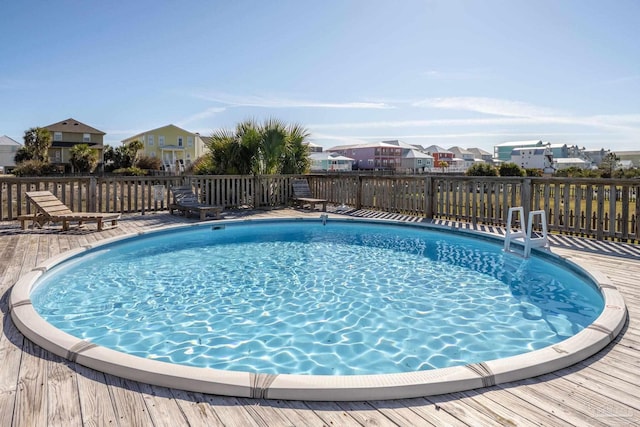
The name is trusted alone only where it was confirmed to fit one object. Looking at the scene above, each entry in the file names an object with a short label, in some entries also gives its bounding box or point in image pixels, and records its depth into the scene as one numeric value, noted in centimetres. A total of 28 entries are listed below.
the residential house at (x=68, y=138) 4456
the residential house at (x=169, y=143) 4641
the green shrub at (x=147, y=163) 3984
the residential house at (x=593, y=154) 10688
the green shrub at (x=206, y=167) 1255
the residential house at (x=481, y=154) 9515
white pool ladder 581
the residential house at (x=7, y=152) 5908
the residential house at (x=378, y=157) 6206
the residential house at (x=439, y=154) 6836
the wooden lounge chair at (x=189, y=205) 906
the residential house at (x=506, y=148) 9728
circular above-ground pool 225
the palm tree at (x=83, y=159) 3691
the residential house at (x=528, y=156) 7756
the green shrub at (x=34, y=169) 3319
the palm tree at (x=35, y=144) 3916
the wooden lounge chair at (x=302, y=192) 1098
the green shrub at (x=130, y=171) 3331
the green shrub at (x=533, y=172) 2532
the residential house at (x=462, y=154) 8162
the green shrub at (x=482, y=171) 2463
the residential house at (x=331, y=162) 4738
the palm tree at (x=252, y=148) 1205
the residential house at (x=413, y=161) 5603
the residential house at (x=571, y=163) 6451
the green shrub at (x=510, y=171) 2484
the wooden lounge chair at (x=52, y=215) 731
